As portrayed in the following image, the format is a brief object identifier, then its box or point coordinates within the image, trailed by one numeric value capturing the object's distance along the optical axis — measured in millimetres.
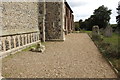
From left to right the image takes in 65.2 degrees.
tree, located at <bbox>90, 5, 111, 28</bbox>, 30226
